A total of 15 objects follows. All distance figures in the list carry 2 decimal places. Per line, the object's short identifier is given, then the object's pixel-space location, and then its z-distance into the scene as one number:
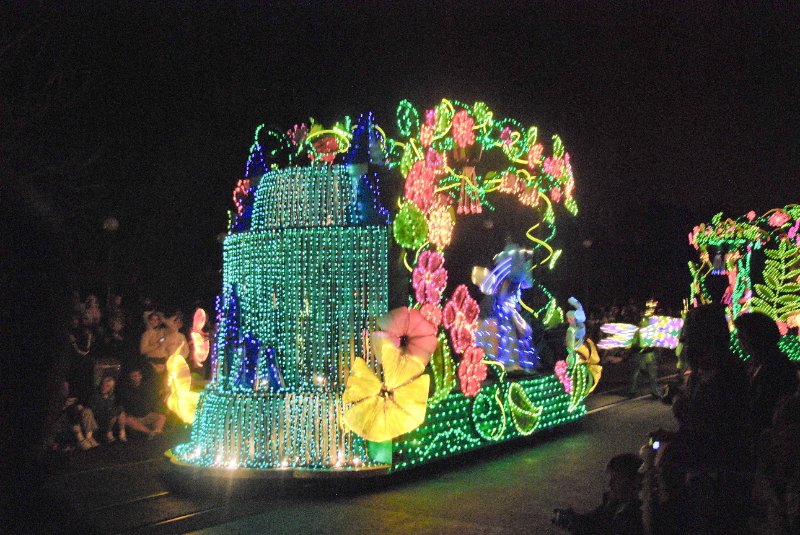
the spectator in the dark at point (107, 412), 9.80
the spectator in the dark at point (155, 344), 10.71
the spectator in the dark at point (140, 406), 10.18
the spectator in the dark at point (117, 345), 11.13
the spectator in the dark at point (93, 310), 10.88
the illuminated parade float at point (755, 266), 18.48
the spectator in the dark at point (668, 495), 4.34
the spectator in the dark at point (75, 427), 9.22
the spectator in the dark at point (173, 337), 10.90
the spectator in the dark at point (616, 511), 4.77
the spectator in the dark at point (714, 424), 4.29
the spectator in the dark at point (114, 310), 11.42
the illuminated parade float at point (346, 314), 7.59
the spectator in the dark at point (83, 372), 10.00
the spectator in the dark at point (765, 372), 4.35
